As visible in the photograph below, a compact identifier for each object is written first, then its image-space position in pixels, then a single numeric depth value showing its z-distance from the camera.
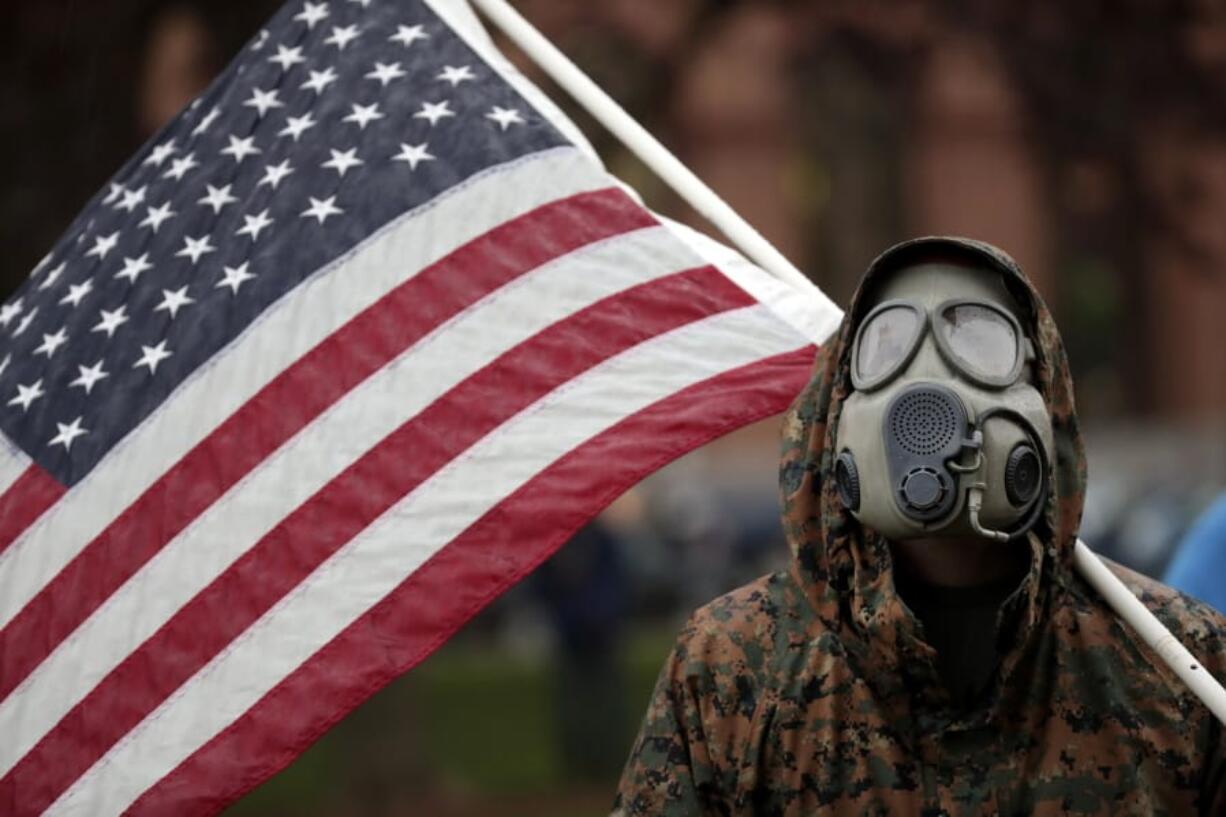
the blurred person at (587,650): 30.72
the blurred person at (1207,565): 12.80
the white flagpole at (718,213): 8.80
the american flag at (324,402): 10.55
